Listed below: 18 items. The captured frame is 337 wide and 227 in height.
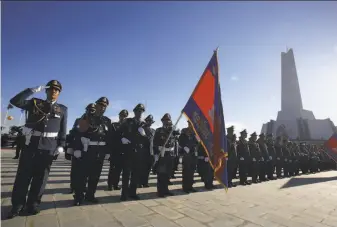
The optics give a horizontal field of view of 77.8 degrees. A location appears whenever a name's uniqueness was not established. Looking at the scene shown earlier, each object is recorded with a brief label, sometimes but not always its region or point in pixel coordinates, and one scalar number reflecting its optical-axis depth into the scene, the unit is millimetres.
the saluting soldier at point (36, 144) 3553
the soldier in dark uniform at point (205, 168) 7199
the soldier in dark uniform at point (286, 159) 13328
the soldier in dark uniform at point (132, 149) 5070
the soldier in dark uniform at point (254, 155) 9836
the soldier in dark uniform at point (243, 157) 8984
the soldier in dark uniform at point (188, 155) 6492
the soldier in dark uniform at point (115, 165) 6242
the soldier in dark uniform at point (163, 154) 5691
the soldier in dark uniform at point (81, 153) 4406
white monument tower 58594
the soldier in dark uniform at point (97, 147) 4656
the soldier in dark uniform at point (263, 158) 10727
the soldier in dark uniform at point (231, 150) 8711
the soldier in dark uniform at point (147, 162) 6205
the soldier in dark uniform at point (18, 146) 10687
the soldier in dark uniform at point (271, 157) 11492
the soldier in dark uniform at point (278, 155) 12522
